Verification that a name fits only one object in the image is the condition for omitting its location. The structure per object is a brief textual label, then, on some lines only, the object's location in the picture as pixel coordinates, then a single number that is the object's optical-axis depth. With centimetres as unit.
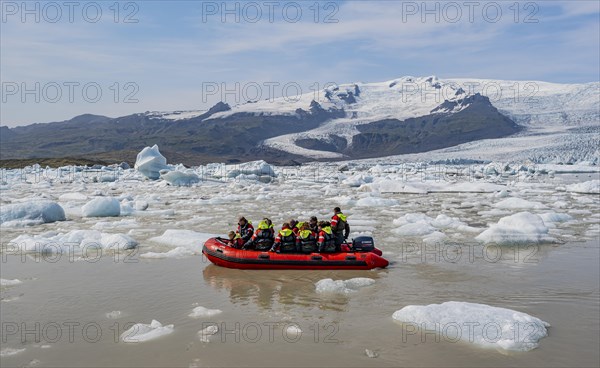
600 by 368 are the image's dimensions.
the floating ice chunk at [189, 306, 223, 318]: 618
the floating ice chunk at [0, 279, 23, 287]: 748
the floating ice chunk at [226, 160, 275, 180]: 3675
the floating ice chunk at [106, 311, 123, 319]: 612
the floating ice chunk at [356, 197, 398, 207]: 1778
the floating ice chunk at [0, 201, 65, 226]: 1319
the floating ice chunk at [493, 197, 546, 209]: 1636
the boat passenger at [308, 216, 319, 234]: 900
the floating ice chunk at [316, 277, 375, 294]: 723
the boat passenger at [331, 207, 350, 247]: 904
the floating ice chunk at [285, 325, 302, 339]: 555
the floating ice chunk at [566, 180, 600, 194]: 2247
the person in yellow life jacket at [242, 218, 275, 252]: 879
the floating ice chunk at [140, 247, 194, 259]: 936
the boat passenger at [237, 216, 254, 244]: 901
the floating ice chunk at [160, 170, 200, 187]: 2993
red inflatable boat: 841
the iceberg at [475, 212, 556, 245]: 1038
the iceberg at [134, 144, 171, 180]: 3375
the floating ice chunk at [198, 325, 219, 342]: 542
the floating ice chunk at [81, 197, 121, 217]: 1494
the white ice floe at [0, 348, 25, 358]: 502
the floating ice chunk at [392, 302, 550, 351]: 516
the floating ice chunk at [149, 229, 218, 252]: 1005
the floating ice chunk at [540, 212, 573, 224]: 1335
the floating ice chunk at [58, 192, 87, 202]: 2103
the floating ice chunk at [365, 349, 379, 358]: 495
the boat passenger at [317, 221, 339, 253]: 858
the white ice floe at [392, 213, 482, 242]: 1170
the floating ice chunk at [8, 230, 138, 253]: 978
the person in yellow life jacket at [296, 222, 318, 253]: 862
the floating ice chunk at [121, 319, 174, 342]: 538
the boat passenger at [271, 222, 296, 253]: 864
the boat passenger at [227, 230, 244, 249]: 884
